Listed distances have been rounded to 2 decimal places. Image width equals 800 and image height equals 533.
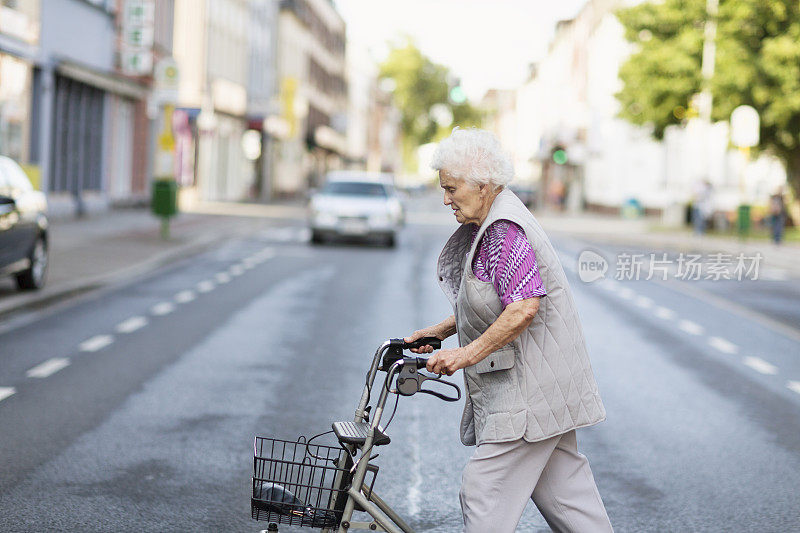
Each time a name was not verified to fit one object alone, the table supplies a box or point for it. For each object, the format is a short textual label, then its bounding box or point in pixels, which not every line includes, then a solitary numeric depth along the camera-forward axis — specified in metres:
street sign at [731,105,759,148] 29.78
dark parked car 13.28
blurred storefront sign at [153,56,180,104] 27.55
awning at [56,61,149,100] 29.34
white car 26.91
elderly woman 3.80
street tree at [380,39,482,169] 137.00
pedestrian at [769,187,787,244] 31.80
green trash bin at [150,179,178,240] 24.53
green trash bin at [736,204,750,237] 33.12
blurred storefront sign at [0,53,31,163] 25.28
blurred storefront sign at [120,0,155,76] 32.38
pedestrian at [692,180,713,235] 35.53
